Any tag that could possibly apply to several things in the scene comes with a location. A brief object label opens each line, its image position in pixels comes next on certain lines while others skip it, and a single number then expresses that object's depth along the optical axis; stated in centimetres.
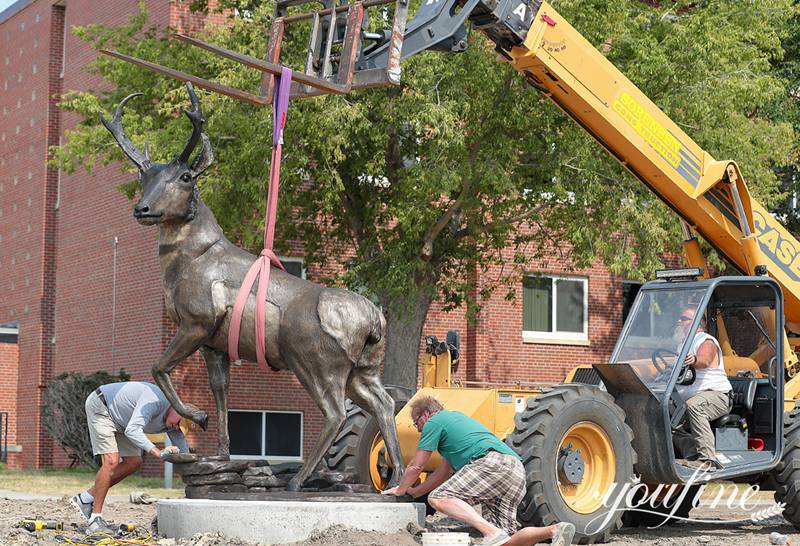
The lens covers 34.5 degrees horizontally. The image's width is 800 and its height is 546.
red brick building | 2592
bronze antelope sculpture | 993
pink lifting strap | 971
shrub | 2555
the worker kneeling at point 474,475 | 955
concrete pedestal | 949
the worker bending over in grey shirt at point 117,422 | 1152
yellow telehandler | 1114
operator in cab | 1181
